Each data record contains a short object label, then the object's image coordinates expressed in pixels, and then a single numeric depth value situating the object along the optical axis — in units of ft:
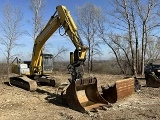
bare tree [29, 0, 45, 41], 46.10
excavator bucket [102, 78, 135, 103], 16.95
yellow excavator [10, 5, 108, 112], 15.38
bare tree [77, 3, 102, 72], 59.74
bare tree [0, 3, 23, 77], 49.73
